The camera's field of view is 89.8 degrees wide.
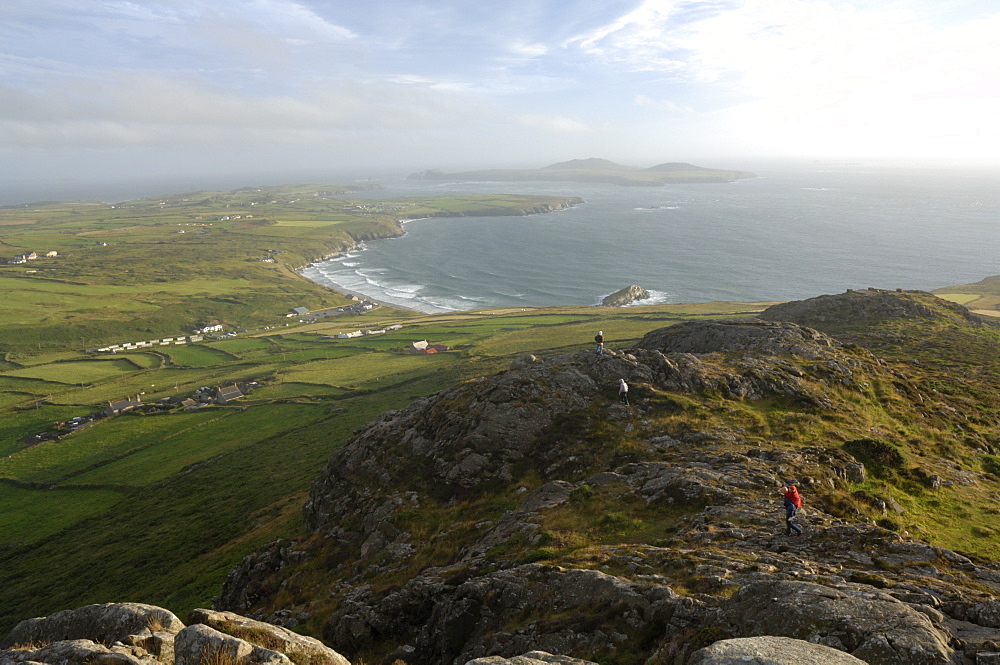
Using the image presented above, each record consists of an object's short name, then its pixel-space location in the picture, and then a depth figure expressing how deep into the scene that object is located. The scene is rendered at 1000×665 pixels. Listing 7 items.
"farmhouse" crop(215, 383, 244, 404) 93.56
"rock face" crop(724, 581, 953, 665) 11.82
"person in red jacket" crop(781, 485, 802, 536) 18.97
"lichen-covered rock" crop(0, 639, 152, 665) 12.85
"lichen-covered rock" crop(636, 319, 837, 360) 39.97
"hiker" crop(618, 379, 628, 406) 31.69
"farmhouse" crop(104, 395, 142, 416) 92.31
